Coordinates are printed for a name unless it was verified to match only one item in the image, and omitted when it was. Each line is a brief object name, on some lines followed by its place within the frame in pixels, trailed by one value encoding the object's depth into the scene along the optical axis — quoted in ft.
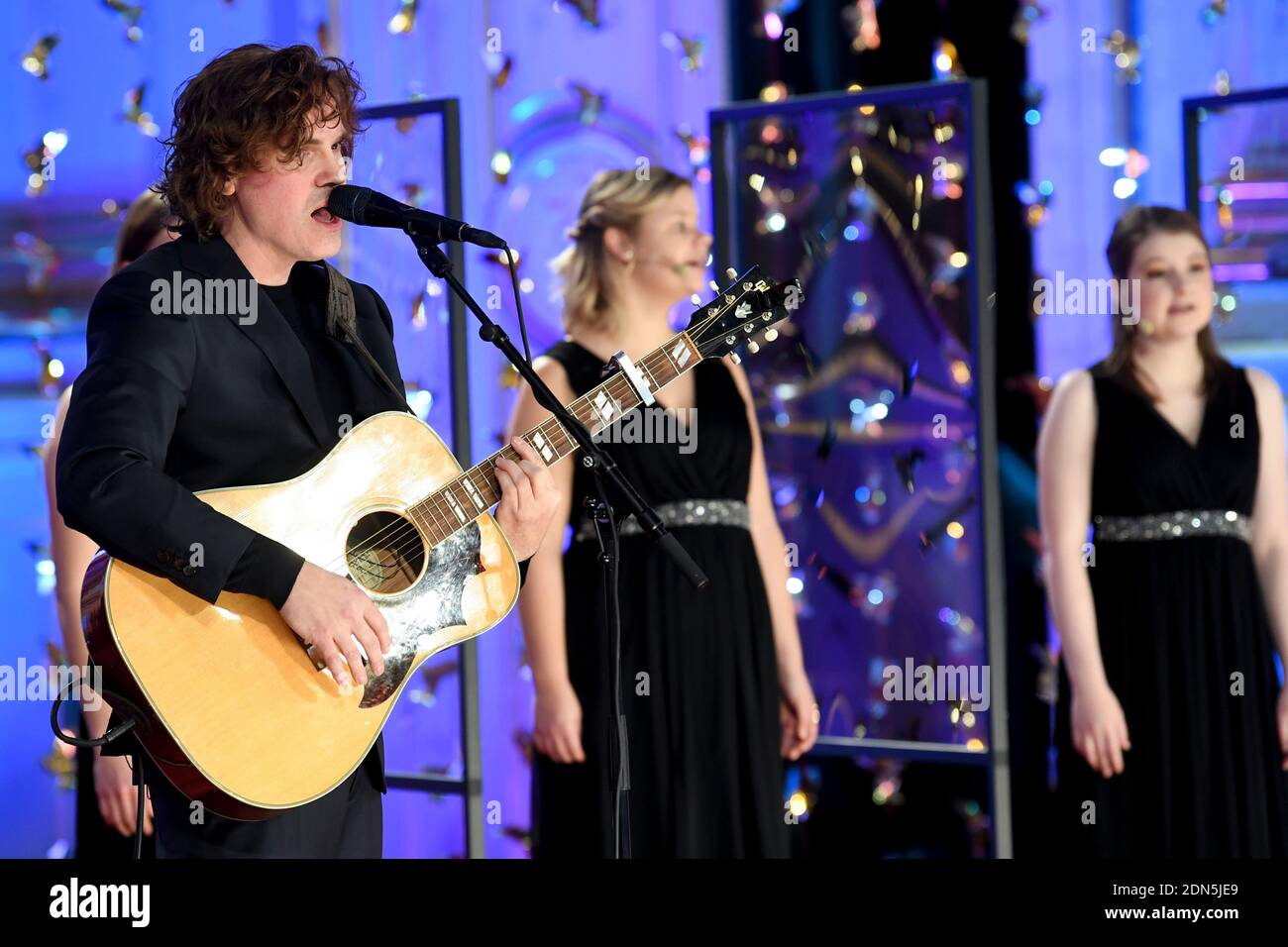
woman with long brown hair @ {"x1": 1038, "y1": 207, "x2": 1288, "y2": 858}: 22.94
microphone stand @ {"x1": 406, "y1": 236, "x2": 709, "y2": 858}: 15.40
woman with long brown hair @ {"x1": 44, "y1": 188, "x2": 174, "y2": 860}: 21.99
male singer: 14.34
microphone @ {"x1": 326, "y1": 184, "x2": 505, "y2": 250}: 14.98
